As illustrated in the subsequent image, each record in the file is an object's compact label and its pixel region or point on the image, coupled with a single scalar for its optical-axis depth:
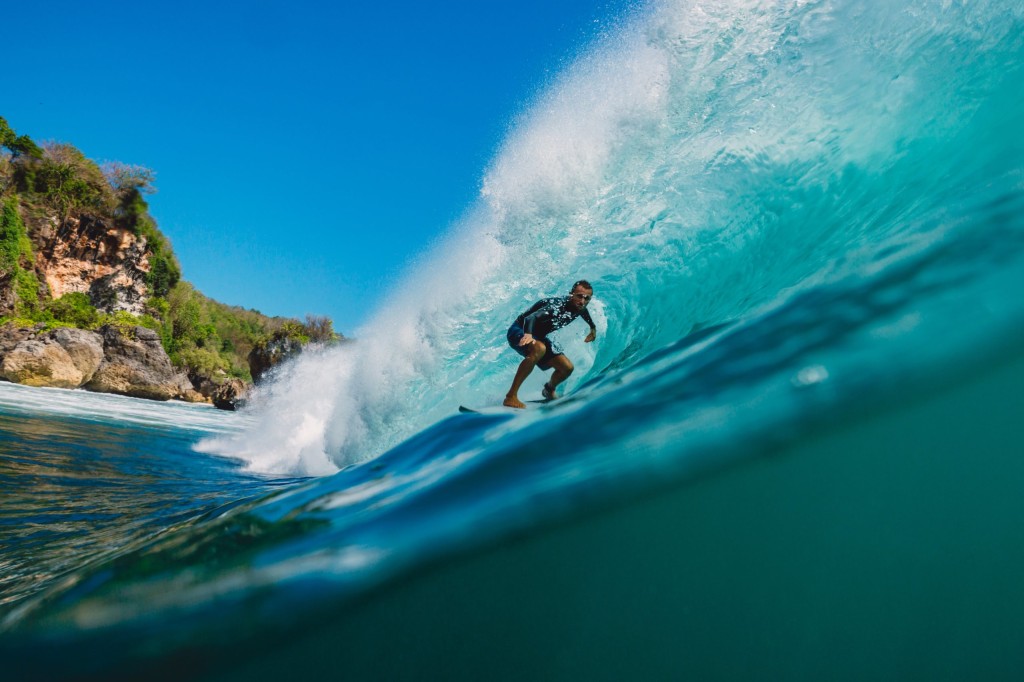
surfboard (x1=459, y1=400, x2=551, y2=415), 2.87
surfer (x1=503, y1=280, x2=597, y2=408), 4.82
